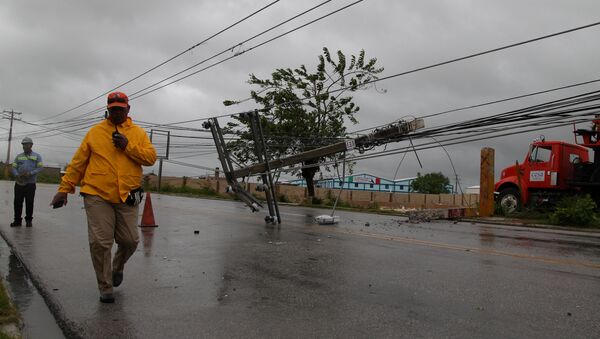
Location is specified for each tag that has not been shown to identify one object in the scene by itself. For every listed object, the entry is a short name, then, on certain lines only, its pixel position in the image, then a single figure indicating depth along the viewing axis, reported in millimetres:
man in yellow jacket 4586
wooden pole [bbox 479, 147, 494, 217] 17641
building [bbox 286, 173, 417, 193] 98044
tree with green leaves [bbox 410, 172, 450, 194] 104375
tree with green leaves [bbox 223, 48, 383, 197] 29969
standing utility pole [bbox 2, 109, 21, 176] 67869
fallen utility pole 12461
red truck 16906
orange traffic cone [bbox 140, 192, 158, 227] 10703
